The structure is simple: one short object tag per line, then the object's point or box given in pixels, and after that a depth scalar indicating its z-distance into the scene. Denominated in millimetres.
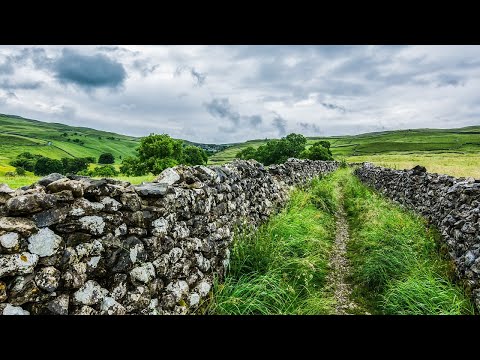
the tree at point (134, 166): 39638
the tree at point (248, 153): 100375
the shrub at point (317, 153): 85750
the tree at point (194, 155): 62338
